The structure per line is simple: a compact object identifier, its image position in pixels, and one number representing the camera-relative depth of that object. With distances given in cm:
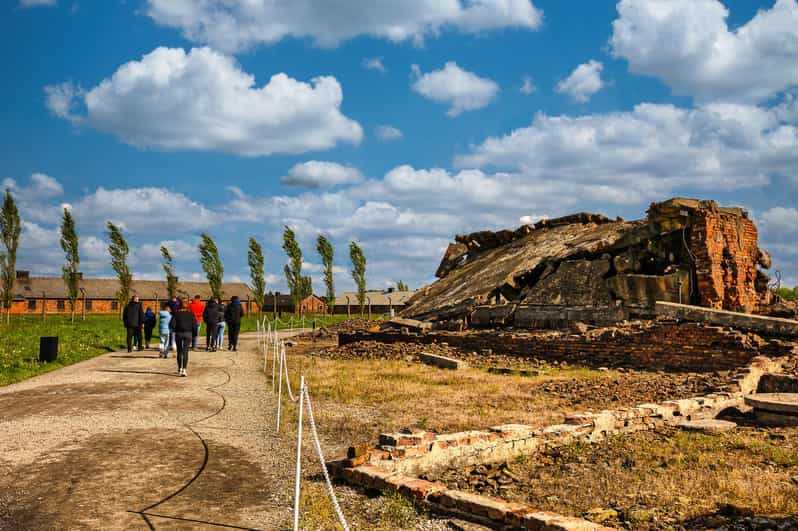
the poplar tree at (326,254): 5569
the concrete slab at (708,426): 823
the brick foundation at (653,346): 1327
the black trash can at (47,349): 1677
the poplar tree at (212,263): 5288
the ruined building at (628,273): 1698
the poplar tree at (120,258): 4512
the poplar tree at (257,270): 5390
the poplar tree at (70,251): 4300
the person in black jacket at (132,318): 1930
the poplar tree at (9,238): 3869
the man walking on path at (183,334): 1419
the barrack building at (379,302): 7766
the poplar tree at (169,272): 5347
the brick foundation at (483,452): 487
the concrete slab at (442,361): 1558
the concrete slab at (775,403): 891
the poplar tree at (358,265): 5654
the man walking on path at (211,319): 2013
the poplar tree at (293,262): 5619
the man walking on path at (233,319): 2100
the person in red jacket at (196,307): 2041
